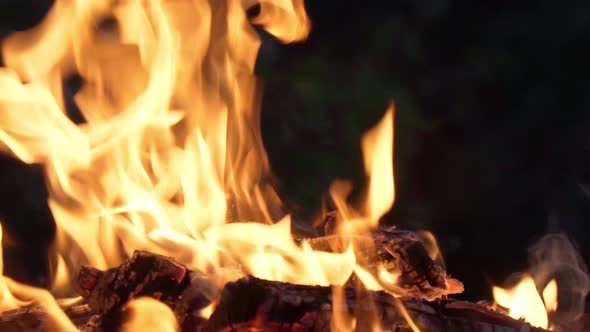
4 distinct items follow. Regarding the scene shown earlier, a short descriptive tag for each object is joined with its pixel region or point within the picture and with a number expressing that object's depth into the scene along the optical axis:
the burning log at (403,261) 5.12
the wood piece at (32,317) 5.04
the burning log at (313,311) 4.05
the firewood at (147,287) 4.32
